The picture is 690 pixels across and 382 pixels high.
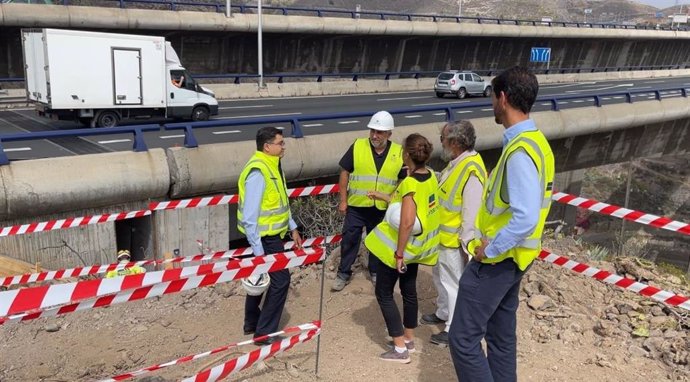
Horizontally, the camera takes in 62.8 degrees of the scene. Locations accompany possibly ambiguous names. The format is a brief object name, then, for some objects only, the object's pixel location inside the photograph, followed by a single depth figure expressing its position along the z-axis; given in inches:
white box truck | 590.9
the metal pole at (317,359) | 180.5
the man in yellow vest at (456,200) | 187.9
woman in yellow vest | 172.4
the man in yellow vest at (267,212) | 187.3
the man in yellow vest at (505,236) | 125.5
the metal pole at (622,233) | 390.5
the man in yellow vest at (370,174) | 237.3
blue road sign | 1737.2
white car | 1189.1
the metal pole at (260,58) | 1023.5
